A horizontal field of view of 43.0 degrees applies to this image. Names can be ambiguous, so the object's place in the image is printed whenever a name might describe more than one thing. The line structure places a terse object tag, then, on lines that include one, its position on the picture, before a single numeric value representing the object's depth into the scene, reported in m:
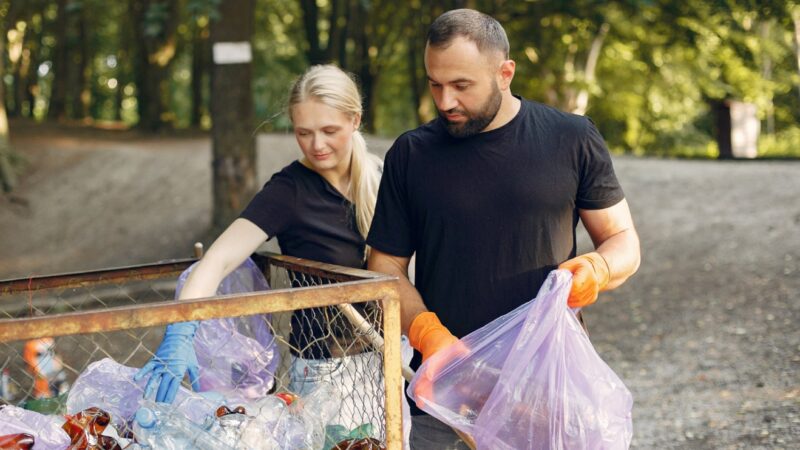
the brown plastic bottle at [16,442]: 2.28
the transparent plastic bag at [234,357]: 3.12
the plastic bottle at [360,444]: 2.47
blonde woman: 3.11
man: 2.67
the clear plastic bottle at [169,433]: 2.32
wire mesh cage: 2.06
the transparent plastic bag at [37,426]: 2.36
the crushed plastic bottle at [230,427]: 2.35
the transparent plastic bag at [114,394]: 2.56
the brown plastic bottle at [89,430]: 2.35
